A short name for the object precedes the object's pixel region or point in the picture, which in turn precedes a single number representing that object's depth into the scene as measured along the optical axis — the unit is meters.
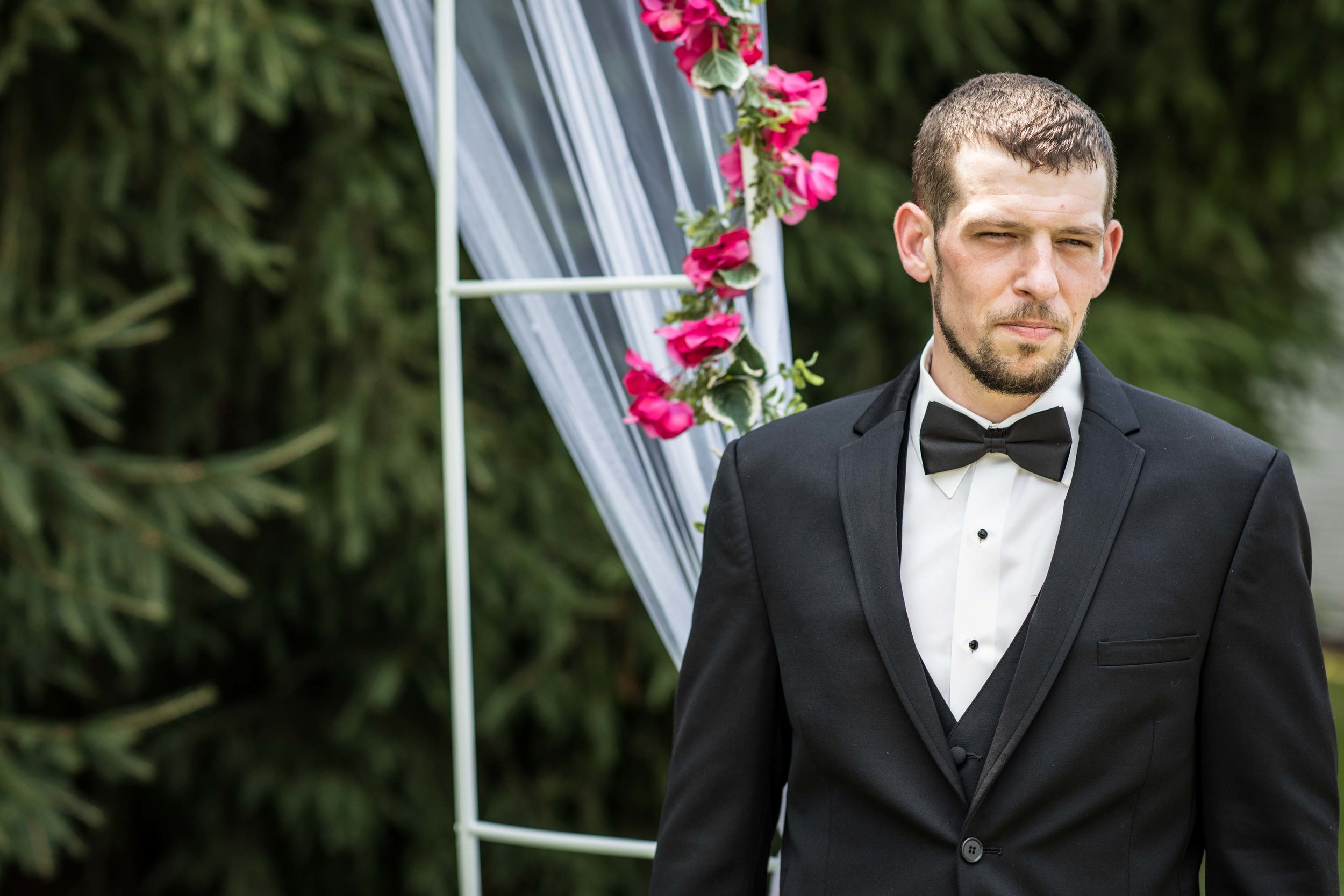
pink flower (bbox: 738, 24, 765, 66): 3.10
